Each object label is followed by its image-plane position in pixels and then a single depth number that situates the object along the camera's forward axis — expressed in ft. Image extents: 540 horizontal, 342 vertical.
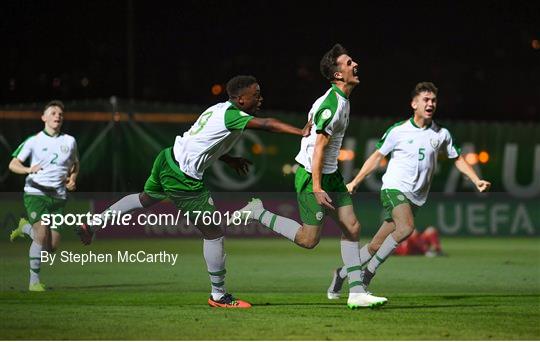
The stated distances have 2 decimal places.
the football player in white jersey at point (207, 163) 64.80
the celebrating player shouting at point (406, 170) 73.20
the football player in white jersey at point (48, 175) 84.02
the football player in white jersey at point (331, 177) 62.80
